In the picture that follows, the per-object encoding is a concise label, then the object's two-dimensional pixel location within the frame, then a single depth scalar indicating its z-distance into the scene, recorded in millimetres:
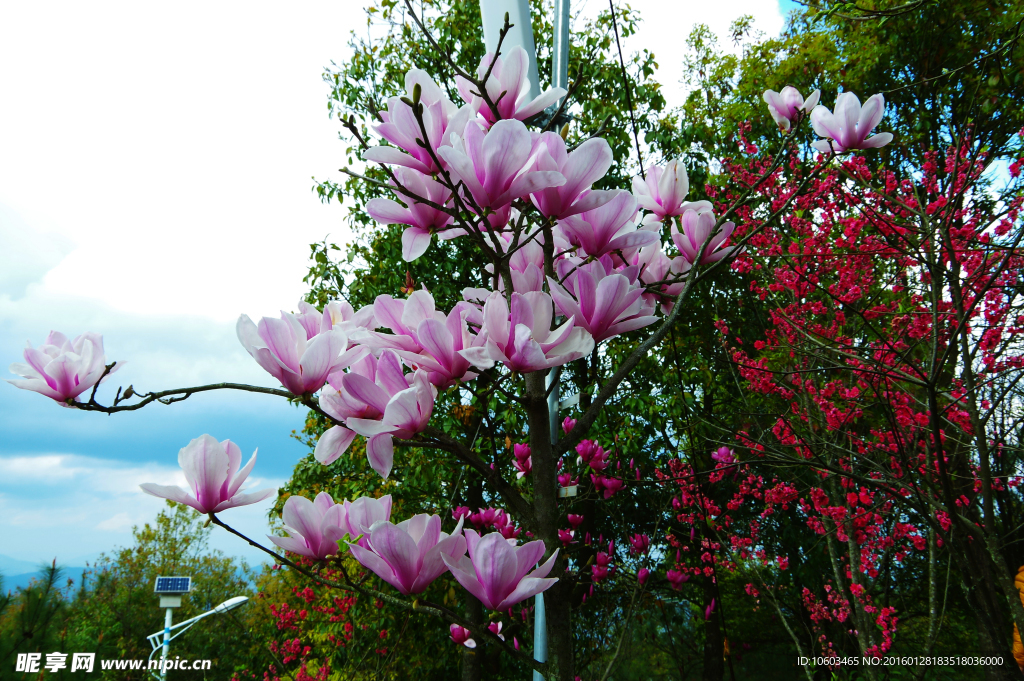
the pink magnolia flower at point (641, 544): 1870
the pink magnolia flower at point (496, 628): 727
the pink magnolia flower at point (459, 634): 881
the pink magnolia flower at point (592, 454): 1743
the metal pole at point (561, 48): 1974
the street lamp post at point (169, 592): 6266
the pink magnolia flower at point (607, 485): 1711
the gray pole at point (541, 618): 1671
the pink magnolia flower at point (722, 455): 2641
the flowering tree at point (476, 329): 566
